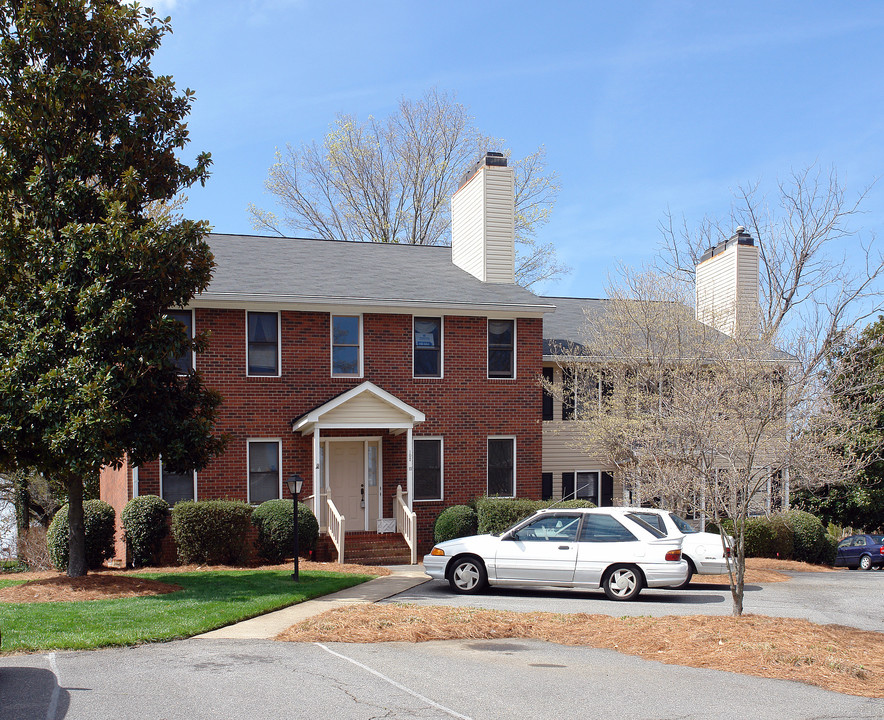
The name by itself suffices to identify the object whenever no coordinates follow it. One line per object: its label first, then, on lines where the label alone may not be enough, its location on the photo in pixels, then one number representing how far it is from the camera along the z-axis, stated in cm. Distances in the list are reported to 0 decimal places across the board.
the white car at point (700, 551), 1565
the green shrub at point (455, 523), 1991
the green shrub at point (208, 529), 1766
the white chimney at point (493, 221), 2316
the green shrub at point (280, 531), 1805
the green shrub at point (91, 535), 1762
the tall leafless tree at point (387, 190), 3762
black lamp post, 1514
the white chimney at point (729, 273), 2608
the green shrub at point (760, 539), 2222
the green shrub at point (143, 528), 1802
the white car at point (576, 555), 1361
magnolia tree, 1266
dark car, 2531
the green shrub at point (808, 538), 2283
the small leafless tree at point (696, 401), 1130
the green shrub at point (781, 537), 2242
